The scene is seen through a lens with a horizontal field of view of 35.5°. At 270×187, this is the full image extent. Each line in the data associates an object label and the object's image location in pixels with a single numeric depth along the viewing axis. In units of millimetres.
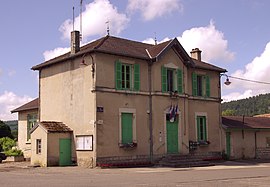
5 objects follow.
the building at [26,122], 32469
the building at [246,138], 31328
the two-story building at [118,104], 23938
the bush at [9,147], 31116
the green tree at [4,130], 55656
